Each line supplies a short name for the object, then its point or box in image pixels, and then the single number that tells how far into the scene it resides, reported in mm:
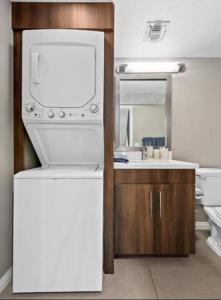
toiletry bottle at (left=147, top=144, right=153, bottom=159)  3098
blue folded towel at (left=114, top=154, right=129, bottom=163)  2705
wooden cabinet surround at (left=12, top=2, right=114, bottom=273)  2033
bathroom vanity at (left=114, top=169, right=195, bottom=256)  2445
